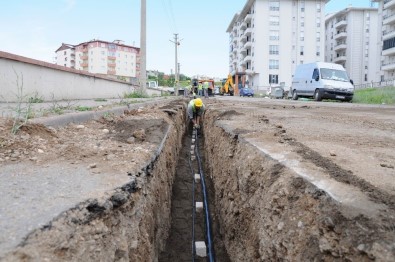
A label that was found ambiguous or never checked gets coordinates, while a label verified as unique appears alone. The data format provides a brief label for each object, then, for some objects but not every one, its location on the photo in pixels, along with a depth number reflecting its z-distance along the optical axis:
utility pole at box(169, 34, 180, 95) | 46.42
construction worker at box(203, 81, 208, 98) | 28.14
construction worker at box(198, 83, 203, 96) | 30.21
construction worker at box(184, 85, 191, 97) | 35.36
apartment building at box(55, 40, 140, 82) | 88.81
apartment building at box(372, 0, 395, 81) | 46.34
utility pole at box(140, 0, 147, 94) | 16.47
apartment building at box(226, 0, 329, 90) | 58.53
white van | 20.35
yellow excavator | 37.37
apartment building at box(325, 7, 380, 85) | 64.25
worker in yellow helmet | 12.45
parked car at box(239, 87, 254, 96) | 38.62
